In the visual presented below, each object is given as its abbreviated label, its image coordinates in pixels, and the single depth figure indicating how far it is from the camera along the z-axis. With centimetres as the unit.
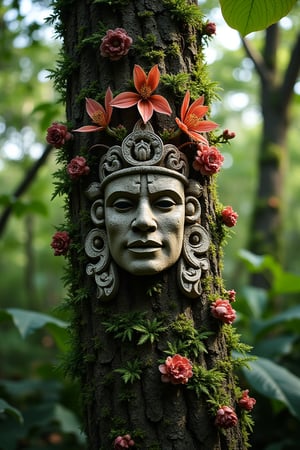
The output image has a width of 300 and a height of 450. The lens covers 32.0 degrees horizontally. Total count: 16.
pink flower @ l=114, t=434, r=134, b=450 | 156
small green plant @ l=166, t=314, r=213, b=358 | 166
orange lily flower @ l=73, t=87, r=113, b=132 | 178
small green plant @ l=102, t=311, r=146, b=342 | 166
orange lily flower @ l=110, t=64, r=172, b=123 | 174
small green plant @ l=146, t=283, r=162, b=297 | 170
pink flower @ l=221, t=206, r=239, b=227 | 188
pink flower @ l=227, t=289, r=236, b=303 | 186
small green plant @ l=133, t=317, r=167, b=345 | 163
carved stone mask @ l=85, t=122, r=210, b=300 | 170
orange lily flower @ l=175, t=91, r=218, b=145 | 177
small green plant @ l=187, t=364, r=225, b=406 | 165
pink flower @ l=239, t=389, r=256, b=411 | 179
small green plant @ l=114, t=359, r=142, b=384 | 162
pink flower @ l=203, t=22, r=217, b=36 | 200
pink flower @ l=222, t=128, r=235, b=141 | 192
